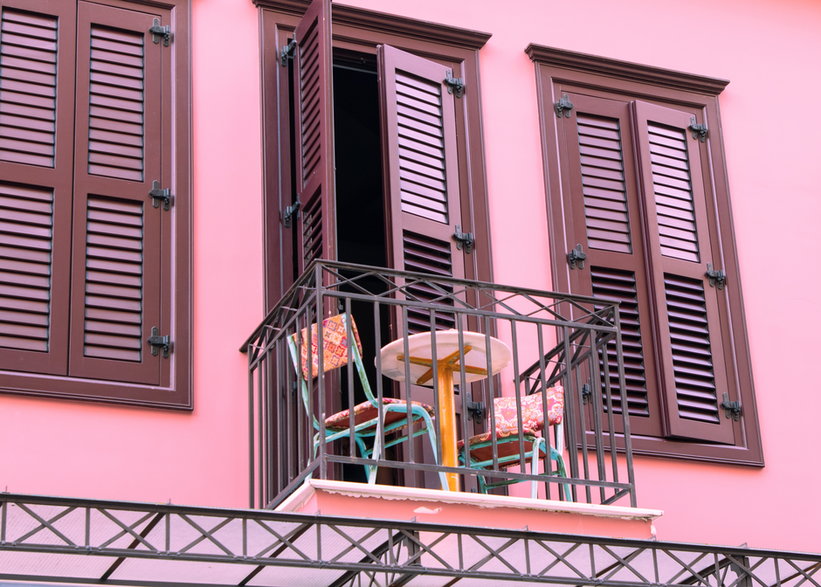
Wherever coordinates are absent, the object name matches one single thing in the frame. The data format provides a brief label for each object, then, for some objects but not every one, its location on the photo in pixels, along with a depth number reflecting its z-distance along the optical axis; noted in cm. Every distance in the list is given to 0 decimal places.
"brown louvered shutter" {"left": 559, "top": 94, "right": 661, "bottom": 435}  1706
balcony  1383
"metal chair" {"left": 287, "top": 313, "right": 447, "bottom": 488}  1382
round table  1411
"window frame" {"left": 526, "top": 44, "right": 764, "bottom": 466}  1698
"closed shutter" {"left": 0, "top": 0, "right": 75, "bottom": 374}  1468
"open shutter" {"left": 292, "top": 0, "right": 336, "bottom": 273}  1512
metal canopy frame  1226
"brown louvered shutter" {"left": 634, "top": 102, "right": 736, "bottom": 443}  1709
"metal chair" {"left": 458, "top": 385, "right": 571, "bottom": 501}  1473
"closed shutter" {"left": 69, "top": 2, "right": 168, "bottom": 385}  1494
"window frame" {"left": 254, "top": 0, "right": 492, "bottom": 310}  1612
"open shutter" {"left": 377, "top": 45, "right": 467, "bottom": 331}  1616
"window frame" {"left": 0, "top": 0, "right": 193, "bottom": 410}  1455
